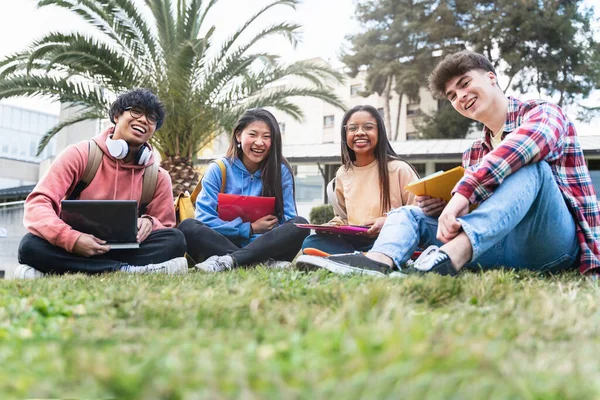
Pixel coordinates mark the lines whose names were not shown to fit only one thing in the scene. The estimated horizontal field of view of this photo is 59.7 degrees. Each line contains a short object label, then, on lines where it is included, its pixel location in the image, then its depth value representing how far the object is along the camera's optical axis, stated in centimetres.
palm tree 887
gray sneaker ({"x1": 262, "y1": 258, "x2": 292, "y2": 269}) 395
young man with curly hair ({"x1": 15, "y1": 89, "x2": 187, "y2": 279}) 364
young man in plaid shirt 243
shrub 1734
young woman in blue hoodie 409
